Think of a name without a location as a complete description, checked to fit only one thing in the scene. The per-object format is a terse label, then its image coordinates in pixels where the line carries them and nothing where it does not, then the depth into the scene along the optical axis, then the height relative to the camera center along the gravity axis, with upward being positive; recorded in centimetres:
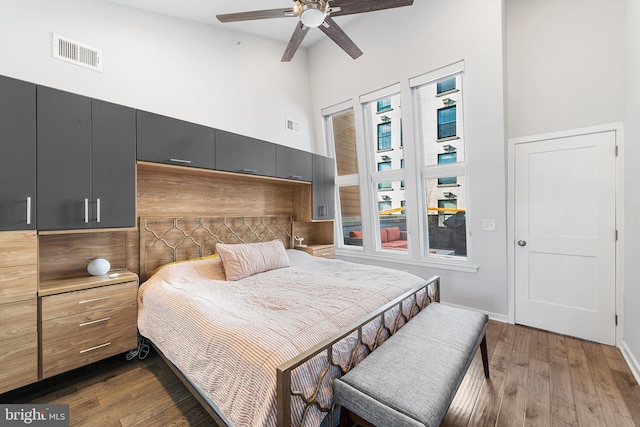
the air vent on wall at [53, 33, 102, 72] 226 +143
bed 118 -63
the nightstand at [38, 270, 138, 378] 185 -78
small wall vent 419 +139
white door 257 -26
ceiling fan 187 +155
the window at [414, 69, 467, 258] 339 +57
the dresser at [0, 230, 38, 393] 169 -60
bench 112 -80
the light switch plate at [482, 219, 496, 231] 308 -15
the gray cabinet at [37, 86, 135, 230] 188 +41
